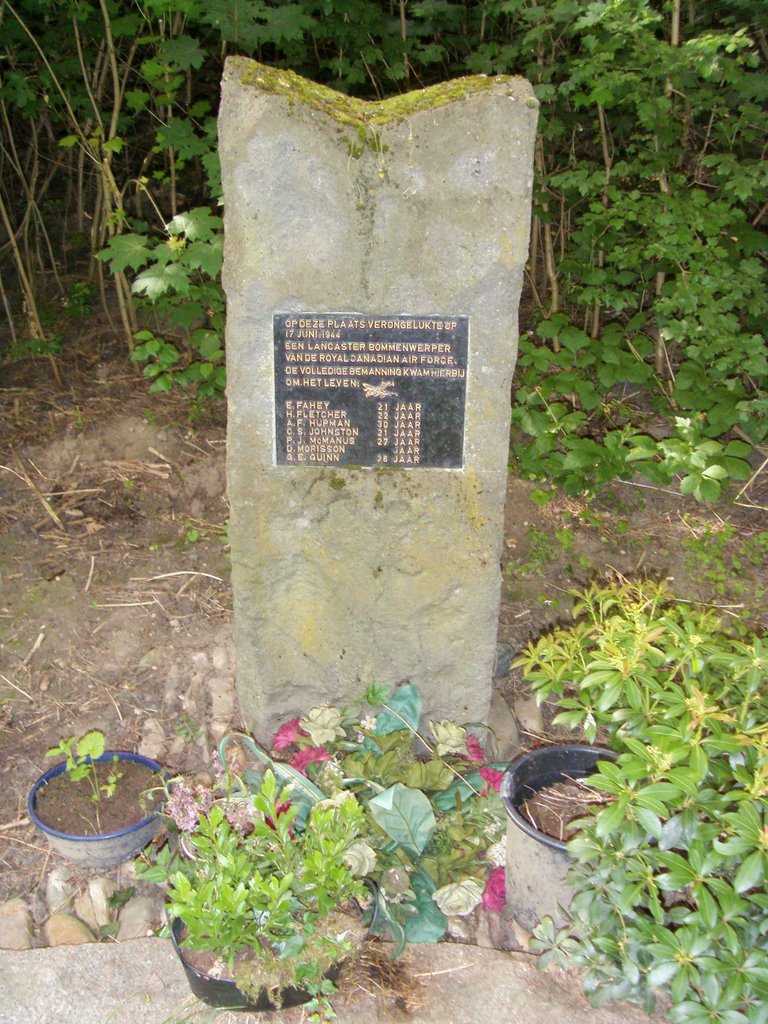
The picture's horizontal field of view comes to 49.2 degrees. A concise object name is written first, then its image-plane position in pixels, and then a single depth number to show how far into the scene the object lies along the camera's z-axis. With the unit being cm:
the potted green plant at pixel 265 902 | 208
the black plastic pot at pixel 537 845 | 232
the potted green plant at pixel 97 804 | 269
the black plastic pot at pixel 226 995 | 219
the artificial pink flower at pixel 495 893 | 258
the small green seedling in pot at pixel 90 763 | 267
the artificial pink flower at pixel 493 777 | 272
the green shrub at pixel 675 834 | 184
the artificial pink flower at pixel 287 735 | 285
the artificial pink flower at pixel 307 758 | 272
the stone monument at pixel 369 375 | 237
